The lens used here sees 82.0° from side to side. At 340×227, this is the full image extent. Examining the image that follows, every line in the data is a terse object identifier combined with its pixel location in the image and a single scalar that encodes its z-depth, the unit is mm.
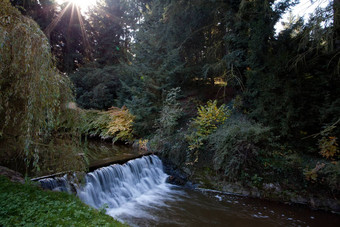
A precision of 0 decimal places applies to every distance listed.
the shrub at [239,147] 6391
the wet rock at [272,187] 6000
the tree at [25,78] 3096
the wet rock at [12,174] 4558
